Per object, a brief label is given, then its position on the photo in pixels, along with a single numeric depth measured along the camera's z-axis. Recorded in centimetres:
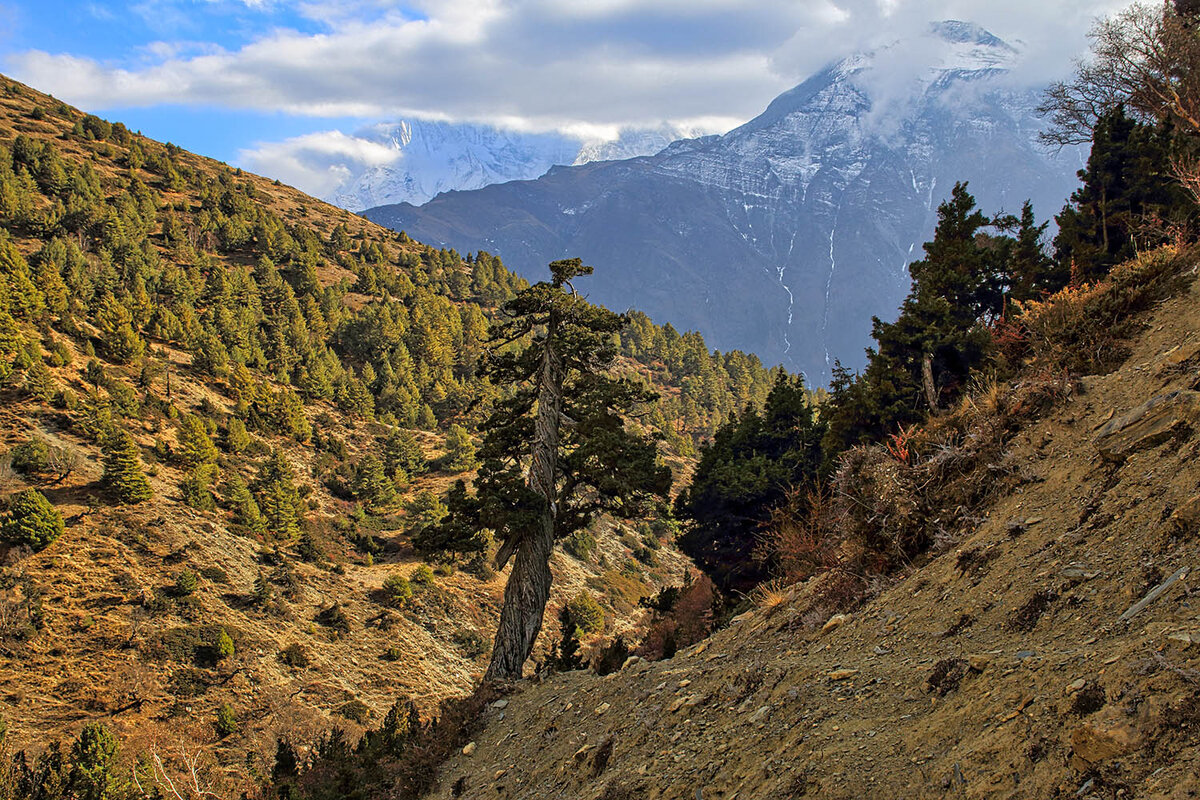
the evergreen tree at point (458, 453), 5131
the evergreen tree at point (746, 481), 2253
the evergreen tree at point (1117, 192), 1961
